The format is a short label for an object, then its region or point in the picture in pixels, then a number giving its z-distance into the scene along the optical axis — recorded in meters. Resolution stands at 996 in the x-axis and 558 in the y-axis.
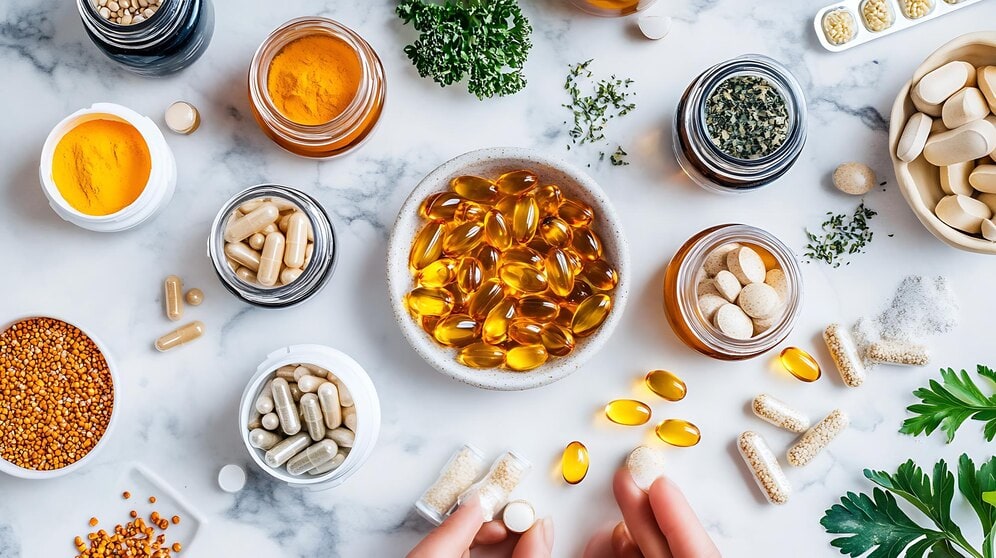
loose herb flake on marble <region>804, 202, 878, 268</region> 0.52
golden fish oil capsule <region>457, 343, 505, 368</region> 0.48
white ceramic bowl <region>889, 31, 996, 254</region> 0.49
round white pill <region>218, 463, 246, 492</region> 0.51
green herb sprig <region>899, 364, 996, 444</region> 0.50
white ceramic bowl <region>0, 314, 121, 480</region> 0.48
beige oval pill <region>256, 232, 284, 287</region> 0.48
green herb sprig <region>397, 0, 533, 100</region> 0.49
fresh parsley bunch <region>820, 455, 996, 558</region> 0.50
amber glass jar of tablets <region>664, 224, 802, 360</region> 0.48
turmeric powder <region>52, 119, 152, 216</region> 0.48
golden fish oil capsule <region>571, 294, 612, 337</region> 0.47
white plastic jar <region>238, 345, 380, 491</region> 0.48
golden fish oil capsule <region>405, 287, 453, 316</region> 0.48
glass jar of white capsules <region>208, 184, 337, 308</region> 0.48
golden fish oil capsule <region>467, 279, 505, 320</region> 0.48
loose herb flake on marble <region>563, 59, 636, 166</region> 0.52
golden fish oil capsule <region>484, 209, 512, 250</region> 0.48
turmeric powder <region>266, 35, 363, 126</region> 0.49
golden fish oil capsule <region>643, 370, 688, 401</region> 0.50
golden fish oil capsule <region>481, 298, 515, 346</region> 0.48
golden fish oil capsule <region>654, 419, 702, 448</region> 0.51
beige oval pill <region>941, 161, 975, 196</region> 0.49
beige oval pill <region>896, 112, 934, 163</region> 0.49
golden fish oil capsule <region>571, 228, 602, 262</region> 0.48
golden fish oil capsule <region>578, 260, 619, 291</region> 0.48
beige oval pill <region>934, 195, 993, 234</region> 0.49
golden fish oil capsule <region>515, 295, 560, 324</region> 0.48
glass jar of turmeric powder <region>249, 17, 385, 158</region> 0.48
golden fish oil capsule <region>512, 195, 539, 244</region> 0.48
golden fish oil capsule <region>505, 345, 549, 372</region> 0.48
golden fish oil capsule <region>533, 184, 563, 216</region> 0.48
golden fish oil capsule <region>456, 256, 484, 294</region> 0.48
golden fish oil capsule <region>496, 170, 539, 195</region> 0.48
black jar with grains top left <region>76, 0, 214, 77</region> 0.47
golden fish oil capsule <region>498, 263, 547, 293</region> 0.48
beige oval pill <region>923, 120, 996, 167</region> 0.48
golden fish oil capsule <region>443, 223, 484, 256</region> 0.48
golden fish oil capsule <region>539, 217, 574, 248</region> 0.48
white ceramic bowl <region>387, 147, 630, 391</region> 0.48
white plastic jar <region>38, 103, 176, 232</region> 0.48
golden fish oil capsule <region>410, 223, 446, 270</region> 0.48
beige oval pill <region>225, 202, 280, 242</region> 0.48
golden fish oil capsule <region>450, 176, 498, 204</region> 0.48
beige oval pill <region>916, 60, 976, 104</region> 0.49
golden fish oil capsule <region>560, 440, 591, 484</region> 0.50
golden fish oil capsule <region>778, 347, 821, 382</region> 0.51
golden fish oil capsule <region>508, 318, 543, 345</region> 0.48
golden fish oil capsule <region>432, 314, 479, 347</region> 0.48
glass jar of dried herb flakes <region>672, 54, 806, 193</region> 0.48
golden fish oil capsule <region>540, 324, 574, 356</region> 0.48
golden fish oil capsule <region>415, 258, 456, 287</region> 0.48
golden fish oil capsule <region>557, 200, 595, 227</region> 0.48
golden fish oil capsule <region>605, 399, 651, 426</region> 0.51
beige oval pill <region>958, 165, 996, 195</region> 0.49
